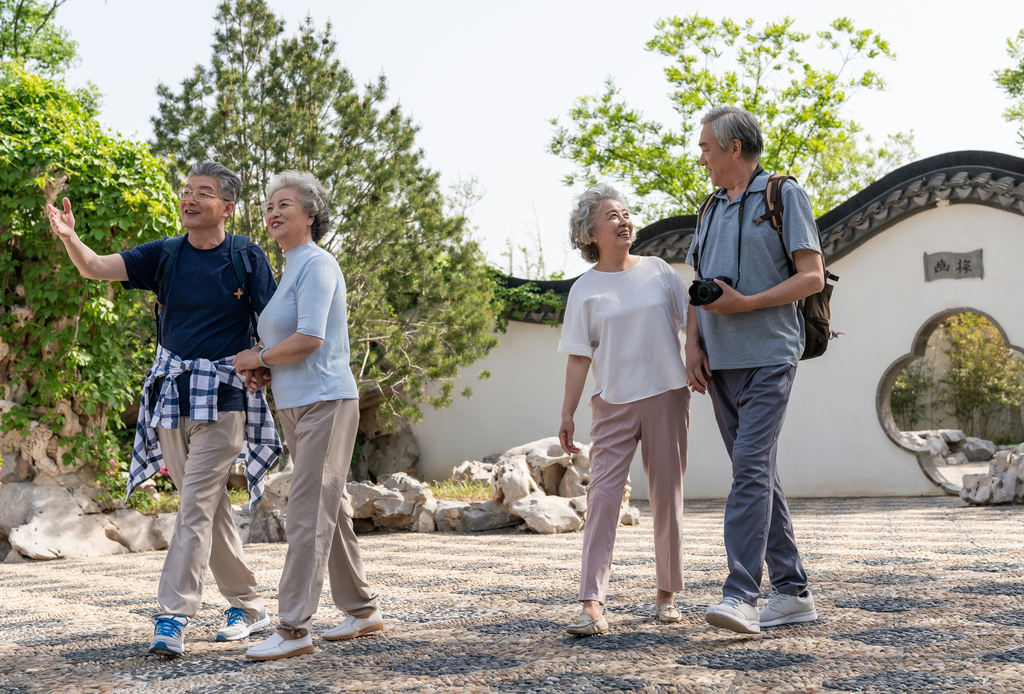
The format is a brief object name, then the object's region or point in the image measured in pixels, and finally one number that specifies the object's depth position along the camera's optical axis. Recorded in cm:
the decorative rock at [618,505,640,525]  694
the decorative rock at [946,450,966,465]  1405
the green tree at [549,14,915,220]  1567
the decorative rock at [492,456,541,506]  671
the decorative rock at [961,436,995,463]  1471
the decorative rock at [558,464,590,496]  705
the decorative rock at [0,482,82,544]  611
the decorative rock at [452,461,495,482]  848
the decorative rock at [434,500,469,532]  688
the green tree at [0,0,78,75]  1478
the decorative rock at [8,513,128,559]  591
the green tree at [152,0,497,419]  819
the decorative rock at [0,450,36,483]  630
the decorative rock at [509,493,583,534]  646
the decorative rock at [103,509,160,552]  632
